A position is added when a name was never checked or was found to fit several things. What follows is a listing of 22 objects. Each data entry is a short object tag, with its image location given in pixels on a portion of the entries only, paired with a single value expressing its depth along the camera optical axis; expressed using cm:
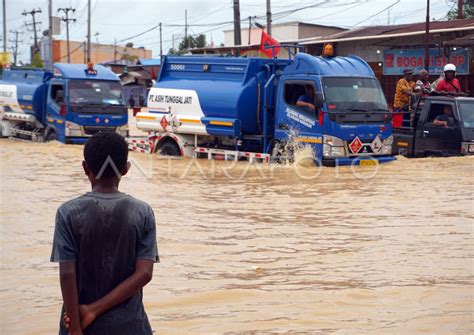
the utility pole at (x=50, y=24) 4526
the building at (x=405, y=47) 2402
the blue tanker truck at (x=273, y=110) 1462
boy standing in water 339
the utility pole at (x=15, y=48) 9488
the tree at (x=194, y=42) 7775
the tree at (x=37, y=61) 6429
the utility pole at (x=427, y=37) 2174
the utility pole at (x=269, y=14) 3262
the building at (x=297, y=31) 4053
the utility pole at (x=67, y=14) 7294
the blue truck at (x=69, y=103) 2056
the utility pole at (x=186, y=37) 7730
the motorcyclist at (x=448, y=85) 1652
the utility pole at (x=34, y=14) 7972
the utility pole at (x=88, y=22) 5119
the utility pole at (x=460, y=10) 2843
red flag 1722
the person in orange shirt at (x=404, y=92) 1709
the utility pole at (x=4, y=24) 5224
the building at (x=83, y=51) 8456
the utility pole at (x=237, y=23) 2961
